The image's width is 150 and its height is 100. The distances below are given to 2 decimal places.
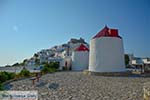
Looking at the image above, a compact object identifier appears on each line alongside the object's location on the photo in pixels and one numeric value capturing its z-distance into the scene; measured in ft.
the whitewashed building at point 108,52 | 29.20
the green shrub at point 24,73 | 26.63
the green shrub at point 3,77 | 20.24
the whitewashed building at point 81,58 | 47.14
